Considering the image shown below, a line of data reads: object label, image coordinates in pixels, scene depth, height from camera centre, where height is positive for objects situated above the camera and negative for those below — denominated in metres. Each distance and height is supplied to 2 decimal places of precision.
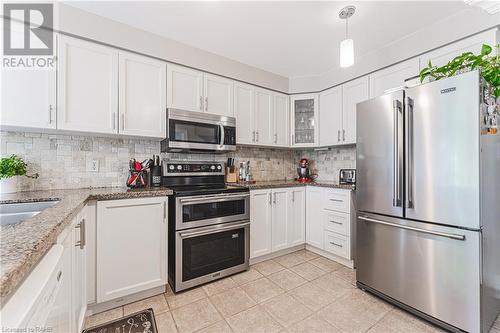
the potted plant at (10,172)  1.68 -0.03
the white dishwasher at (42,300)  0.49 -0.34
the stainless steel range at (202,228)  2.00 -0.60
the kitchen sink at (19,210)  1.44 -0.29
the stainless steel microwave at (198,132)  2.26 +0.39
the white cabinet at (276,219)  2.59 -0.65
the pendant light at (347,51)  1.78 +0.95
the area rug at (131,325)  1.56 -1.15
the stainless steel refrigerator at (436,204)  1.44 -0.27
